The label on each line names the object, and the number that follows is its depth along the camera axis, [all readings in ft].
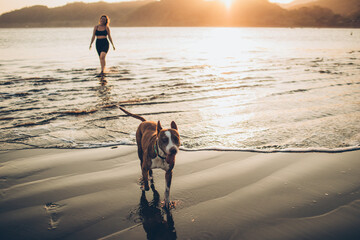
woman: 47.26
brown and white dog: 11.10
